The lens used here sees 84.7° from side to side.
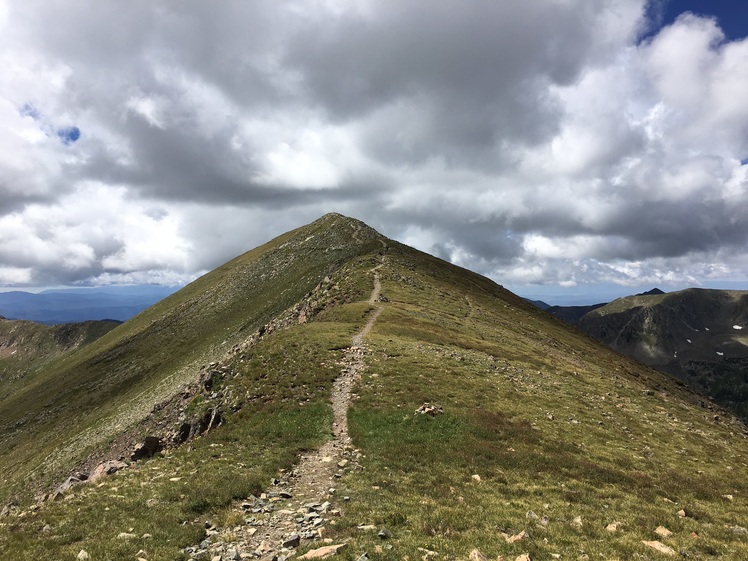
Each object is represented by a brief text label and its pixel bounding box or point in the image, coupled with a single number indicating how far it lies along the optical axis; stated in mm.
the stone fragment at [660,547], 12328
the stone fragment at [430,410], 27195
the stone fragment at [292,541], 12602
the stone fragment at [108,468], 22831
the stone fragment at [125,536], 13107
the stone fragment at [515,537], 12680
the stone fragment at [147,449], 26672
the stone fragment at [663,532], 13767
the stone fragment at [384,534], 12716
